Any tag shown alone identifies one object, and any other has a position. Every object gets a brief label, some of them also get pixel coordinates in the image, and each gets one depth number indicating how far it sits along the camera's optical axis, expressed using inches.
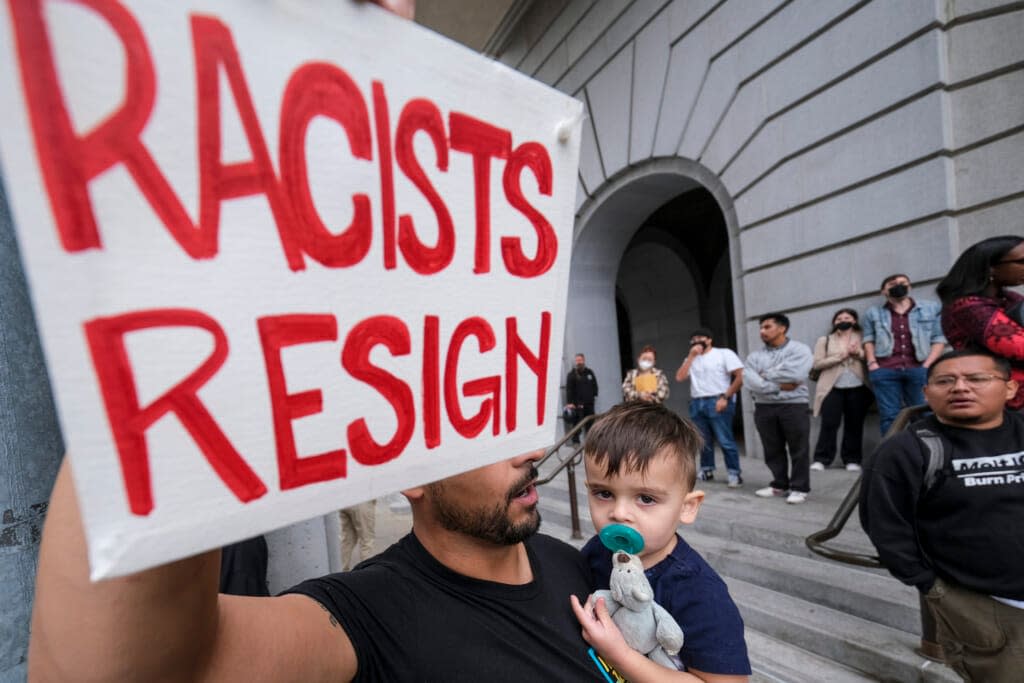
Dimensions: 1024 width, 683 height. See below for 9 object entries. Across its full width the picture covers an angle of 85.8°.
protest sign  18.8
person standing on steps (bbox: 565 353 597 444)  366.3
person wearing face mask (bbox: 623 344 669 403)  262.1
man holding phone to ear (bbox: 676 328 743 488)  221.9
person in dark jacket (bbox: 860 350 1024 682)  80.7
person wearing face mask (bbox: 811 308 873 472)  220.4
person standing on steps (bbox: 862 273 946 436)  196.9
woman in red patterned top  89.8
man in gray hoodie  191.2
